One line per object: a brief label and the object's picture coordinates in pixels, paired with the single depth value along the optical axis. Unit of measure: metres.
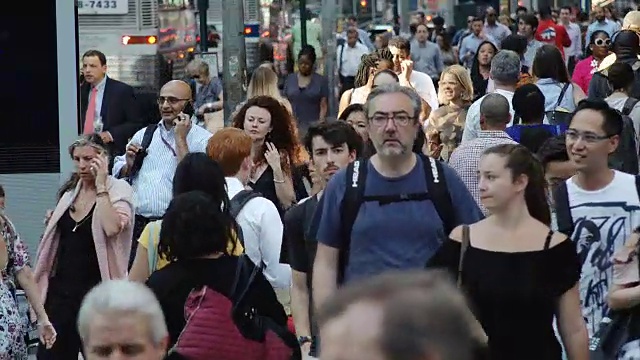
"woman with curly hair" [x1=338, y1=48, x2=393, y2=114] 22.03
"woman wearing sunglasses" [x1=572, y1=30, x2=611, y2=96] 25.04
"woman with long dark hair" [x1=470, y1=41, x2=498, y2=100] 28.33
